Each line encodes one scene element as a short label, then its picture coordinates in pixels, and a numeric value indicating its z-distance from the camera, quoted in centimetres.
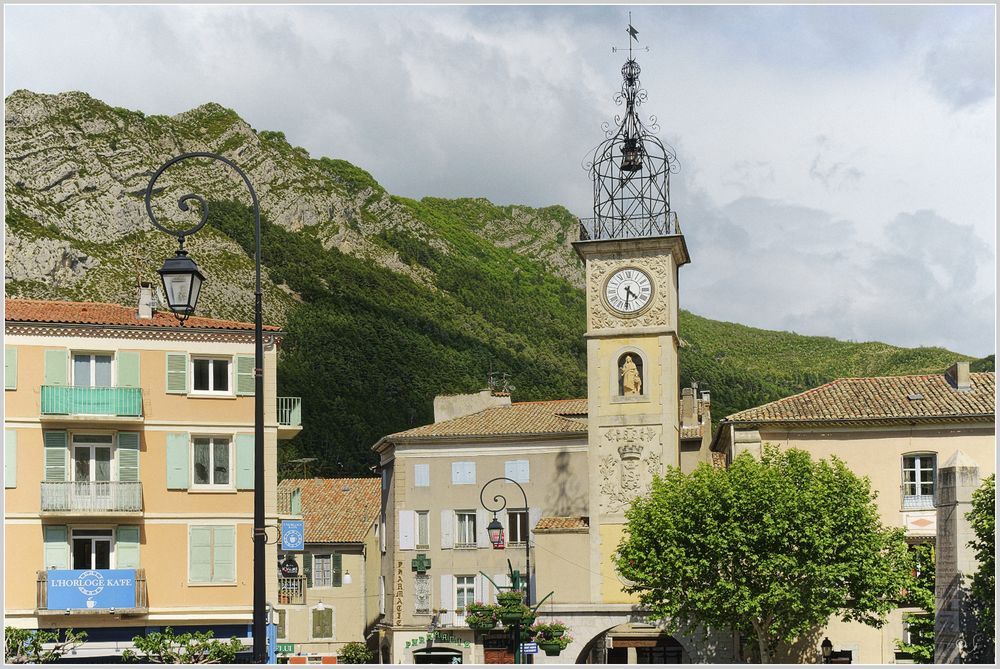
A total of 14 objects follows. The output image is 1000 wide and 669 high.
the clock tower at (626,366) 4706
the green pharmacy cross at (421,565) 5666
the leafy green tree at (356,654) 6450
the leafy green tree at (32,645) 3506
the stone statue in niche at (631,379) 4800
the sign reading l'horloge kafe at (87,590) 3841
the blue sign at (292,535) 4212
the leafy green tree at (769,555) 3953
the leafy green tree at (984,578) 2706
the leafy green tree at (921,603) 4116
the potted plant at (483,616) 3303
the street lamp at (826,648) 4219
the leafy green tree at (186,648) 3378
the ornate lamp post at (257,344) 1655
